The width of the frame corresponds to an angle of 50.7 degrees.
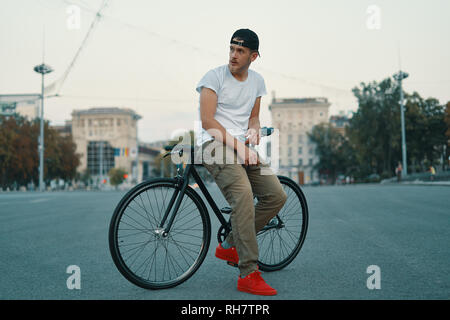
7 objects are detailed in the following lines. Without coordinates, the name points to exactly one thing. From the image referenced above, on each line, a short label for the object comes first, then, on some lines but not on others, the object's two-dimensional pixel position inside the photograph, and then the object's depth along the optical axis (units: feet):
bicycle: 10.44
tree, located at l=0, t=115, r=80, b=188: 166.20
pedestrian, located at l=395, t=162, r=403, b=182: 130.82
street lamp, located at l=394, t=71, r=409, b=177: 146.99
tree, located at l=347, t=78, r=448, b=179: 180.55
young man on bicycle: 10.66
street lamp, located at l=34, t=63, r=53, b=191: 142.80
